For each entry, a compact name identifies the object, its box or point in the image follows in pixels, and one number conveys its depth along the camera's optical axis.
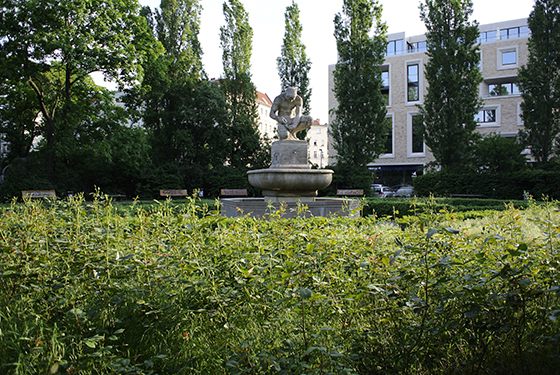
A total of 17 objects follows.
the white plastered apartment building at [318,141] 87.50
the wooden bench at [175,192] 20.44
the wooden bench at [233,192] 20.48
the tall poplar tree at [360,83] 23.36
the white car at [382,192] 31.19
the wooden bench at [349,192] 19.95
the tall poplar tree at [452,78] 20.73
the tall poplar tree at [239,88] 26.86
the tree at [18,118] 19.16
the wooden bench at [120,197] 22.46
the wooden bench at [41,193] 16.13
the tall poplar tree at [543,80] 20.48
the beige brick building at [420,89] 36.78
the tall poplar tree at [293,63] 27.14
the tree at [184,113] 24.84
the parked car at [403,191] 30.21
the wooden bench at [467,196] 18.72
